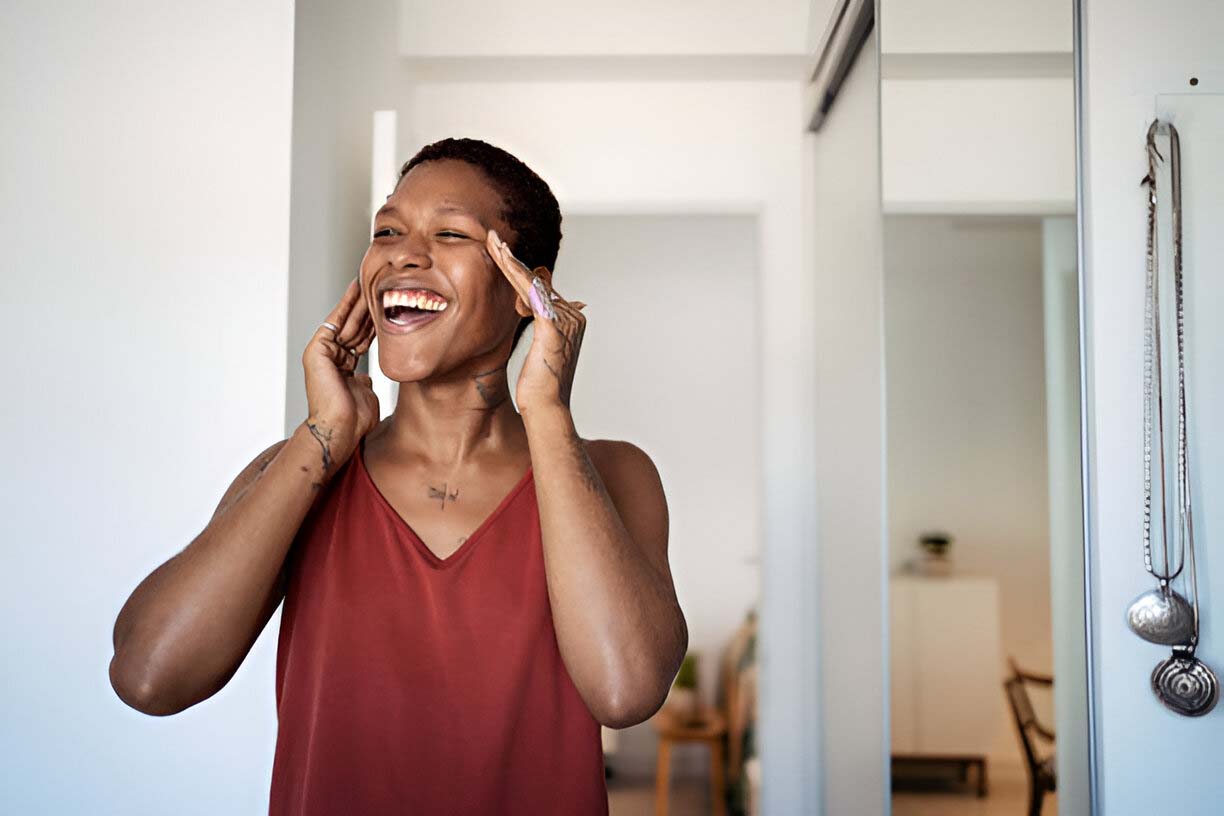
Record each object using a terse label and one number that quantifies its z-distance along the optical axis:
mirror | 1.51
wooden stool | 4.01
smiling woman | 1.03
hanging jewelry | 1.45
